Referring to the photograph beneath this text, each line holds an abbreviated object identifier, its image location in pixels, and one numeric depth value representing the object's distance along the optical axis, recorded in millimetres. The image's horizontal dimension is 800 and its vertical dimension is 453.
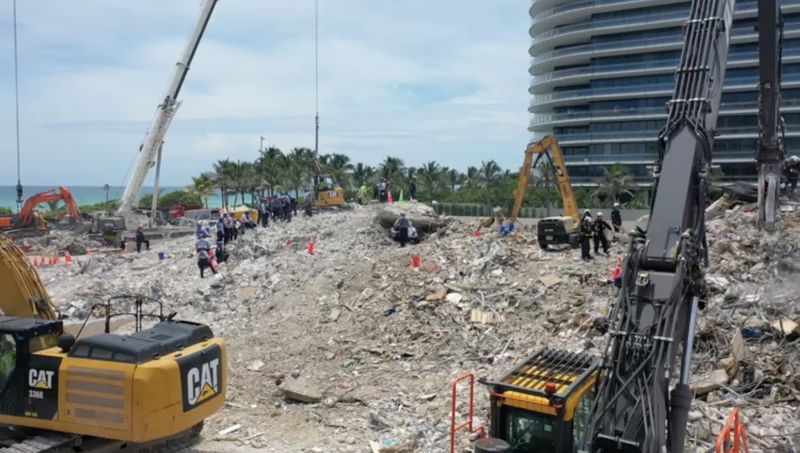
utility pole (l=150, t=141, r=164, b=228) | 38462
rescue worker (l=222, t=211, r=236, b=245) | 24375
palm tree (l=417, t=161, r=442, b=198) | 67875
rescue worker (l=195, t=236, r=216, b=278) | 21156
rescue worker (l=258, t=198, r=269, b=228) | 28375
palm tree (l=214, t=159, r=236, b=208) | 66312
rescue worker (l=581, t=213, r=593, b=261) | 18188
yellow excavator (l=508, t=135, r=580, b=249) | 20216
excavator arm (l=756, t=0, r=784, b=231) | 15703
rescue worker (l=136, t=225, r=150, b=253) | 29656
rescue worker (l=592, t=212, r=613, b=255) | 18756
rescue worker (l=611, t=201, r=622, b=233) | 23000
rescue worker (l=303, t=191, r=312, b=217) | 30073
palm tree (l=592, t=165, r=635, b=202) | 59594
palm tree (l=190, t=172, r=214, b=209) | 71375
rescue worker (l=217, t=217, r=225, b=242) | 23438
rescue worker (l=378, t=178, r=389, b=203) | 31417
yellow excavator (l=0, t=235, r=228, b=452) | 7953
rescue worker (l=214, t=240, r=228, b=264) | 22953
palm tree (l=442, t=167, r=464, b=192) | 70125
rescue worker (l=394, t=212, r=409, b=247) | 22281
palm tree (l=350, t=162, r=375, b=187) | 64875
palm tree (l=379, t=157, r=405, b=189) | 63178
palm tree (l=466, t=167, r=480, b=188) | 69262
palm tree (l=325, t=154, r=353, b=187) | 61062
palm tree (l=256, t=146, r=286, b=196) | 62375
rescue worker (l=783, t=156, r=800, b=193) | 20391
